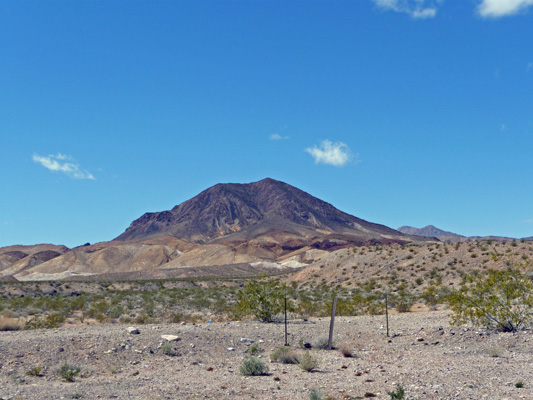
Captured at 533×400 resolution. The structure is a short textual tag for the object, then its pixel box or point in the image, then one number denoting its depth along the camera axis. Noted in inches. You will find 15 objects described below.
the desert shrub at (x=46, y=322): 780.1
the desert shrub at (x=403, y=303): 962.1
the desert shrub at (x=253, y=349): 579.2
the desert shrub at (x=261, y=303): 823.7
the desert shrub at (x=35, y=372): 465.4
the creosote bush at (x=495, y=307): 613.9
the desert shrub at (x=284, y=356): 532.1
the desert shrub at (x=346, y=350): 555.8
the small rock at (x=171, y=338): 594.8
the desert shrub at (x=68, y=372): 450.9
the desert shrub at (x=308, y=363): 485.4
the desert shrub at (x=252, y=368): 469.1
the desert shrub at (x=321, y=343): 613.0
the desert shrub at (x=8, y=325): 732.7
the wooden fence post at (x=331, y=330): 597.3
